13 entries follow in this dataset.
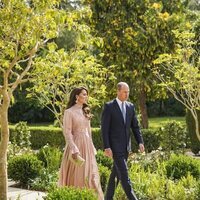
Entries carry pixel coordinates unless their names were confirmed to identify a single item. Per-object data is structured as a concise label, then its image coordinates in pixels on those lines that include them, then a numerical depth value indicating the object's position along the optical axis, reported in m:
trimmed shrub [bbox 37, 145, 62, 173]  17.45
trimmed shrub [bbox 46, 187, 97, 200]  8.12
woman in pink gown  11.75
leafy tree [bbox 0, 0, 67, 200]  11.17
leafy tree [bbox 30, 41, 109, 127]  12.82
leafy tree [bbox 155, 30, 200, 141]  20.05
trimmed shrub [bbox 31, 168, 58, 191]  15.88
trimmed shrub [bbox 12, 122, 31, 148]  24.03
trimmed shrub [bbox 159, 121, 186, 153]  20.84
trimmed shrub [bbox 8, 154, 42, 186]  16.84
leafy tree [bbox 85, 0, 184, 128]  31.80
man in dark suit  11.64
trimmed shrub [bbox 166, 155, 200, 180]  15.82
